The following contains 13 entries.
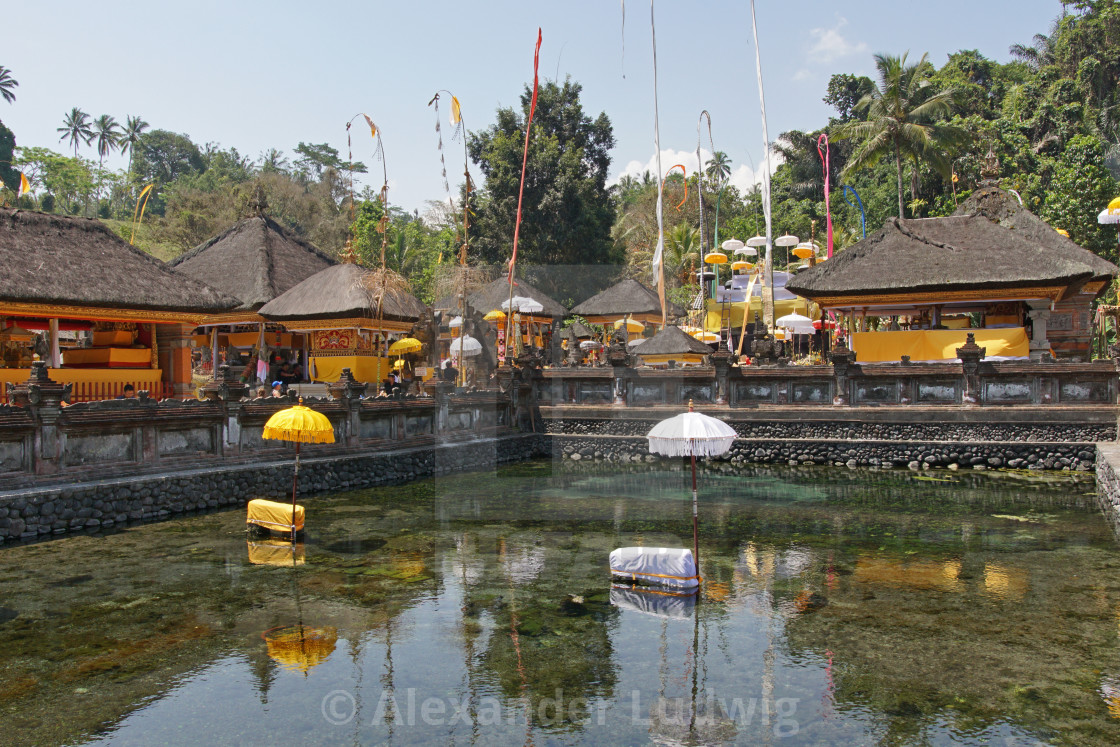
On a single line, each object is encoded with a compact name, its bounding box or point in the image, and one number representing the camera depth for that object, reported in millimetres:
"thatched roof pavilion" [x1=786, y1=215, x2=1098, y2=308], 20469
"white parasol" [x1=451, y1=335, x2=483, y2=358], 25703
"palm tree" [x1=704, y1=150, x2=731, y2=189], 55500
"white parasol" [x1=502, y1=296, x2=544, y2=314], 29062
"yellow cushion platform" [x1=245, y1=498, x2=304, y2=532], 12461
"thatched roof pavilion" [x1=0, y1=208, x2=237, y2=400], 17141
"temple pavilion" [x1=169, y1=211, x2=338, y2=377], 25969
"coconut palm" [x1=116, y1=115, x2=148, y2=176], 73000
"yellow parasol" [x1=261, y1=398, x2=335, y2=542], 11836
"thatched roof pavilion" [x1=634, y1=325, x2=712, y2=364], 24625
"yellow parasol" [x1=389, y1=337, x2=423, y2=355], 24391
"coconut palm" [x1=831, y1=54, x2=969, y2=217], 27781
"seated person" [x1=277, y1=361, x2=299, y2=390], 25984
